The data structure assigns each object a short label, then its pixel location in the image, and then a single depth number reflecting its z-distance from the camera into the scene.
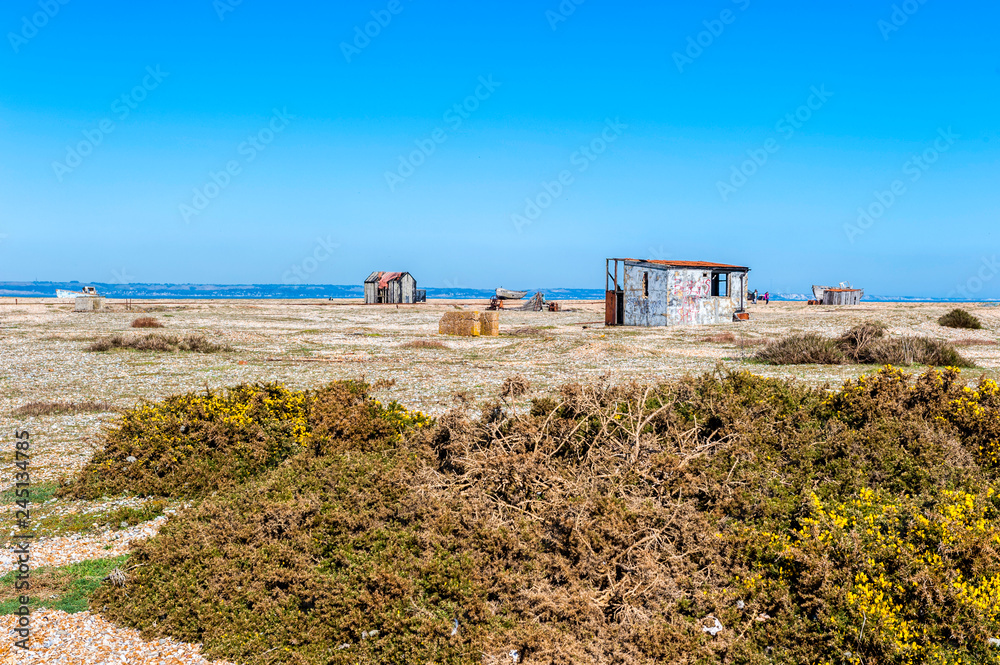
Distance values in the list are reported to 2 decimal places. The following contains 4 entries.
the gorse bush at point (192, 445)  9.00
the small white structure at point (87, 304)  54.84
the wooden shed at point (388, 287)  77.25
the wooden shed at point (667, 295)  39.22
